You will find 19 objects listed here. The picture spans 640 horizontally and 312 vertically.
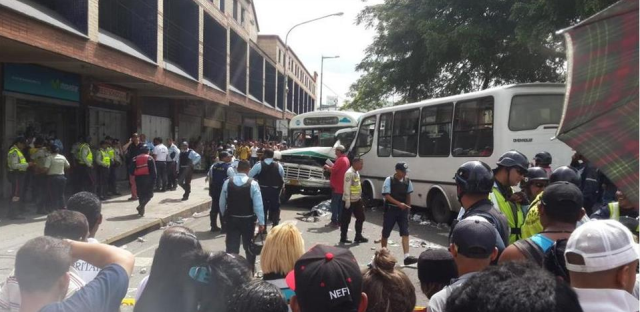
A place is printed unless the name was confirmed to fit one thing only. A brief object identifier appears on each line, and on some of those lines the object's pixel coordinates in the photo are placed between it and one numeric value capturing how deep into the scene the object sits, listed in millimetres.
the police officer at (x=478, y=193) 3301
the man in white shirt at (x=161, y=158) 14453
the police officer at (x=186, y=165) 13516
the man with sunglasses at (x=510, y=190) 4086
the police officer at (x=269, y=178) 8836
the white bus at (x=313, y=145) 13828
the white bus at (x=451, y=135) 9195
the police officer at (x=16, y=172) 9727
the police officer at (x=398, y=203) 7574
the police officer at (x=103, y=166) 12680
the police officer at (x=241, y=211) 6238
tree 14523
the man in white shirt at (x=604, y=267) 1874
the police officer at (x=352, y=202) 8945
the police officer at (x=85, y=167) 11984
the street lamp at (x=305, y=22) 26641
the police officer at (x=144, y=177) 10570
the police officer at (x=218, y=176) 9289
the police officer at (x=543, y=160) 6875
